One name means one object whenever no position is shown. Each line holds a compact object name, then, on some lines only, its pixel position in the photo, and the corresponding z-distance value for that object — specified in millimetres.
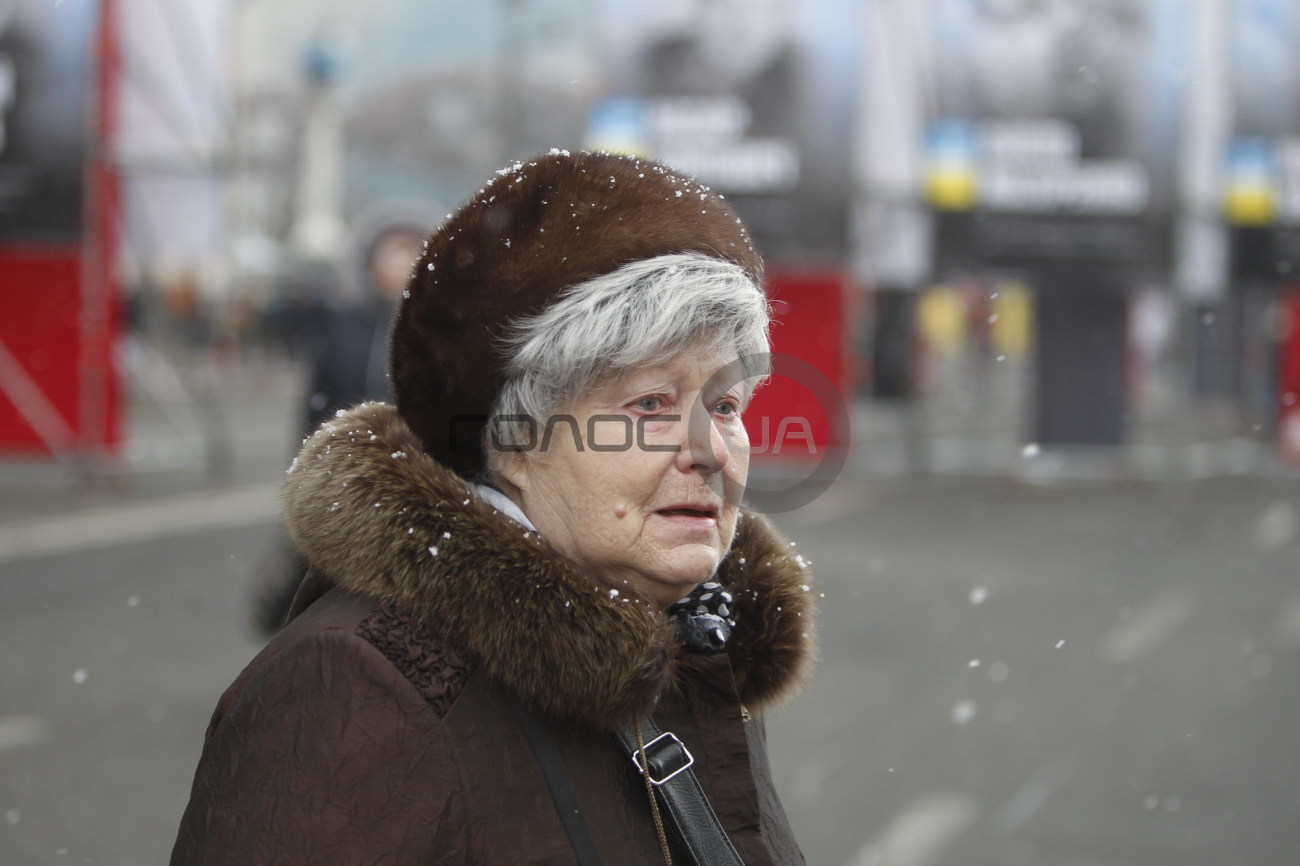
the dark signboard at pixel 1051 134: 11883
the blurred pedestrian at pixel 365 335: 5324
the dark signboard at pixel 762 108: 11875
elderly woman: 1491
